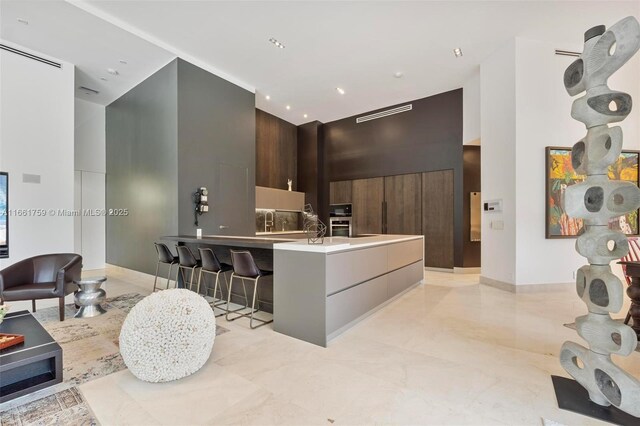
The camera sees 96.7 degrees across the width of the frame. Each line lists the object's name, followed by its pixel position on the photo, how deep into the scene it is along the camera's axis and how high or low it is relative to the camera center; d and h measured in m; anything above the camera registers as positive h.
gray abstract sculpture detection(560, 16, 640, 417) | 1.81 +0.03
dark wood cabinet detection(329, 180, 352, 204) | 8.59 +0.69
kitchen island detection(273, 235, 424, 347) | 2.92 -0.81
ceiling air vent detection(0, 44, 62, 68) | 4.65 +2.73
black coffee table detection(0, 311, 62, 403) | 1.93 -1.11
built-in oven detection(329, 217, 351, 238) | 8.17 -0.30
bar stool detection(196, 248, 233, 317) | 3.95 -0.68
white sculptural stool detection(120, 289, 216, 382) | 2.20 -0.99
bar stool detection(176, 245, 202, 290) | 4.35 -0.69
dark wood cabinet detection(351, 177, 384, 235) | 7.93 +0.29
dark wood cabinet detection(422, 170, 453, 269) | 6.86 -0.10
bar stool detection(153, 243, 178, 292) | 4.68 -0.67
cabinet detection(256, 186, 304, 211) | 7.55 +0.44
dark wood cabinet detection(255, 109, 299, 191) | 7.99 +1.89
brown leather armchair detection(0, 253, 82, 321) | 3.50 -0.84
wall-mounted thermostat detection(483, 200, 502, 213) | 5.34 +0.15
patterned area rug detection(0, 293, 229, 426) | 1.87 -1.34
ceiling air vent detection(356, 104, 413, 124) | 7.54 +2.80
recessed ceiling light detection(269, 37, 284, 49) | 4.95 +3.04
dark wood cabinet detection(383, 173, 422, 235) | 7.31 +0.26
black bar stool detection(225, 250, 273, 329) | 3.42 -0.64
